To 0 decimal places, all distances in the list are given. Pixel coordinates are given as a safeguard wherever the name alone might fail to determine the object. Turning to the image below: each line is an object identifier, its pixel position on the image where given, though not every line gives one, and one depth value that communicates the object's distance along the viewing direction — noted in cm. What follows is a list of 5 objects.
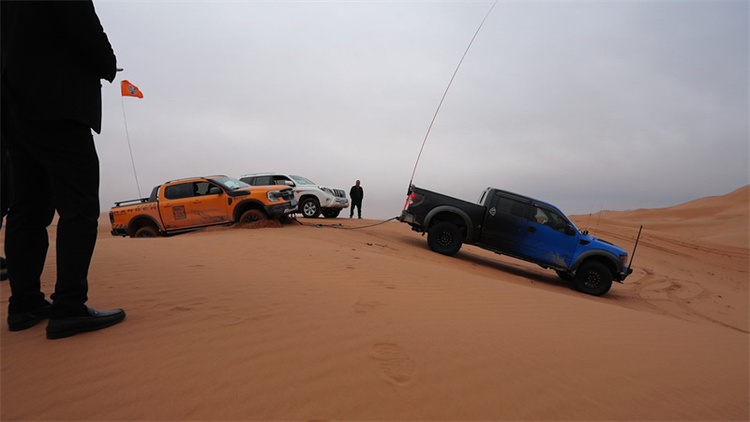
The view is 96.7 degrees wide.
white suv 1405
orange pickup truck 977
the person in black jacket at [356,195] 1766
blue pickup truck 841
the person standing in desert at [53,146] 197
